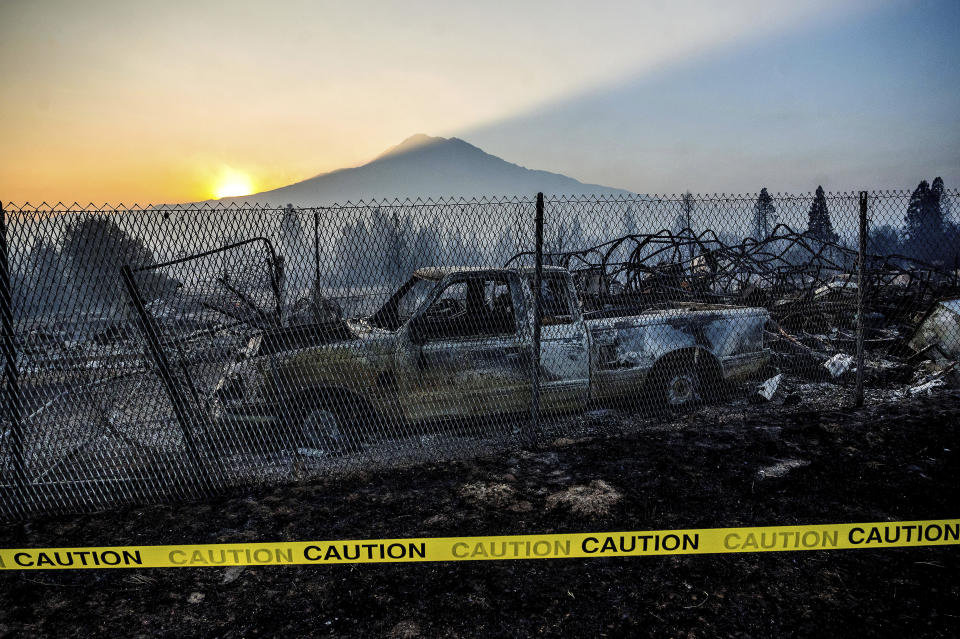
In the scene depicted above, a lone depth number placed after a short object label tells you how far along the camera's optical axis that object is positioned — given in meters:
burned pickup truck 3.94
